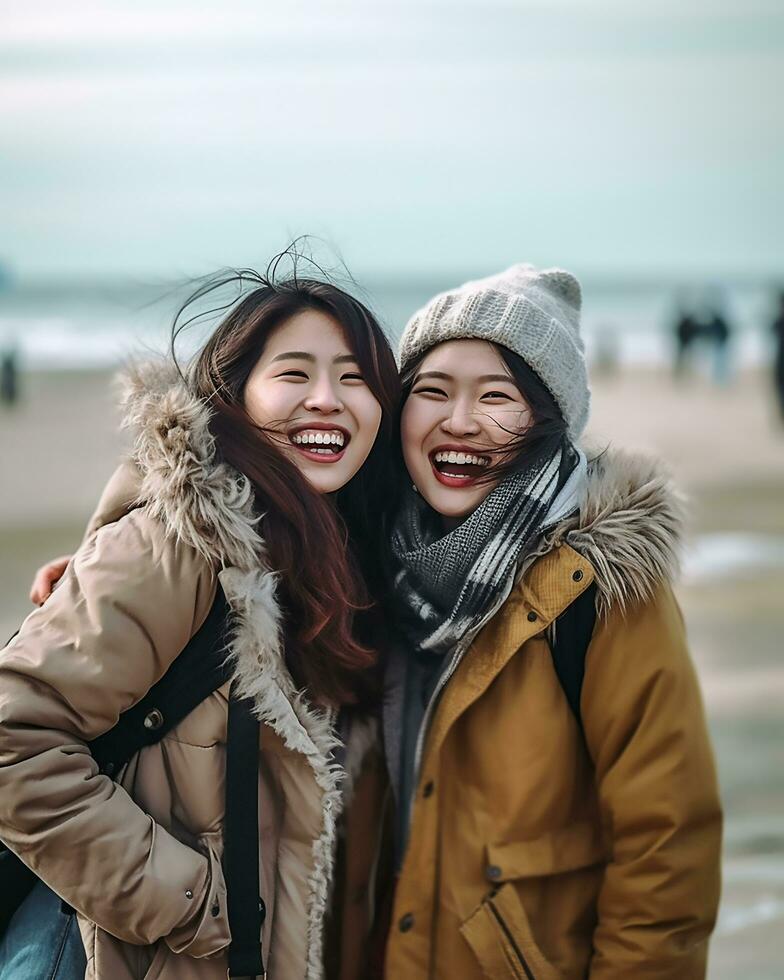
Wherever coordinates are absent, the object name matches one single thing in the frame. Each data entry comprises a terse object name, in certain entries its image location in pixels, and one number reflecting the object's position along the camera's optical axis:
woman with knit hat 2.41
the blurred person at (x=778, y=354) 13.64
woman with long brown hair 2.10
